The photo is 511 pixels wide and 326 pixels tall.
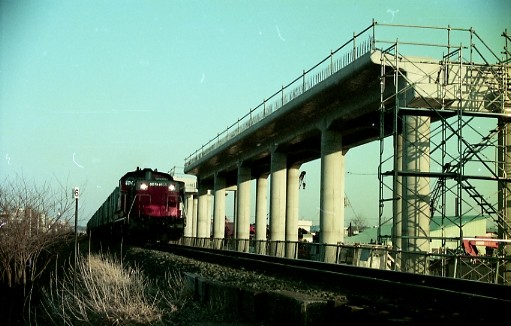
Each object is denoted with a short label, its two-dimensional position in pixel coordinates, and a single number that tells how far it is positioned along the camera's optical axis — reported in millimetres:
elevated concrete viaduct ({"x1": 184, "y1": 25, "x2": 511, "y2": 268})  21891
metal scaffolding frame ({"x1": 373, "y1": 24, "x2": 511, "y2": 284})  21141
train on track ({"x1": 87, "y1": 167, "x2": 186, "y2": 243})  29312
